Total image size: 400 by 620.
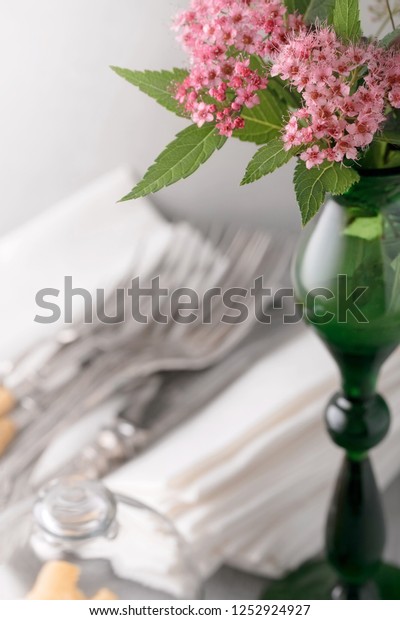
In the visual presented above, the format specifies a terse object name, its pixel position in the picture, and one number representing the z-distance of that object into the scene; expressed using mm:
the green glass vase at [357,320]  372
